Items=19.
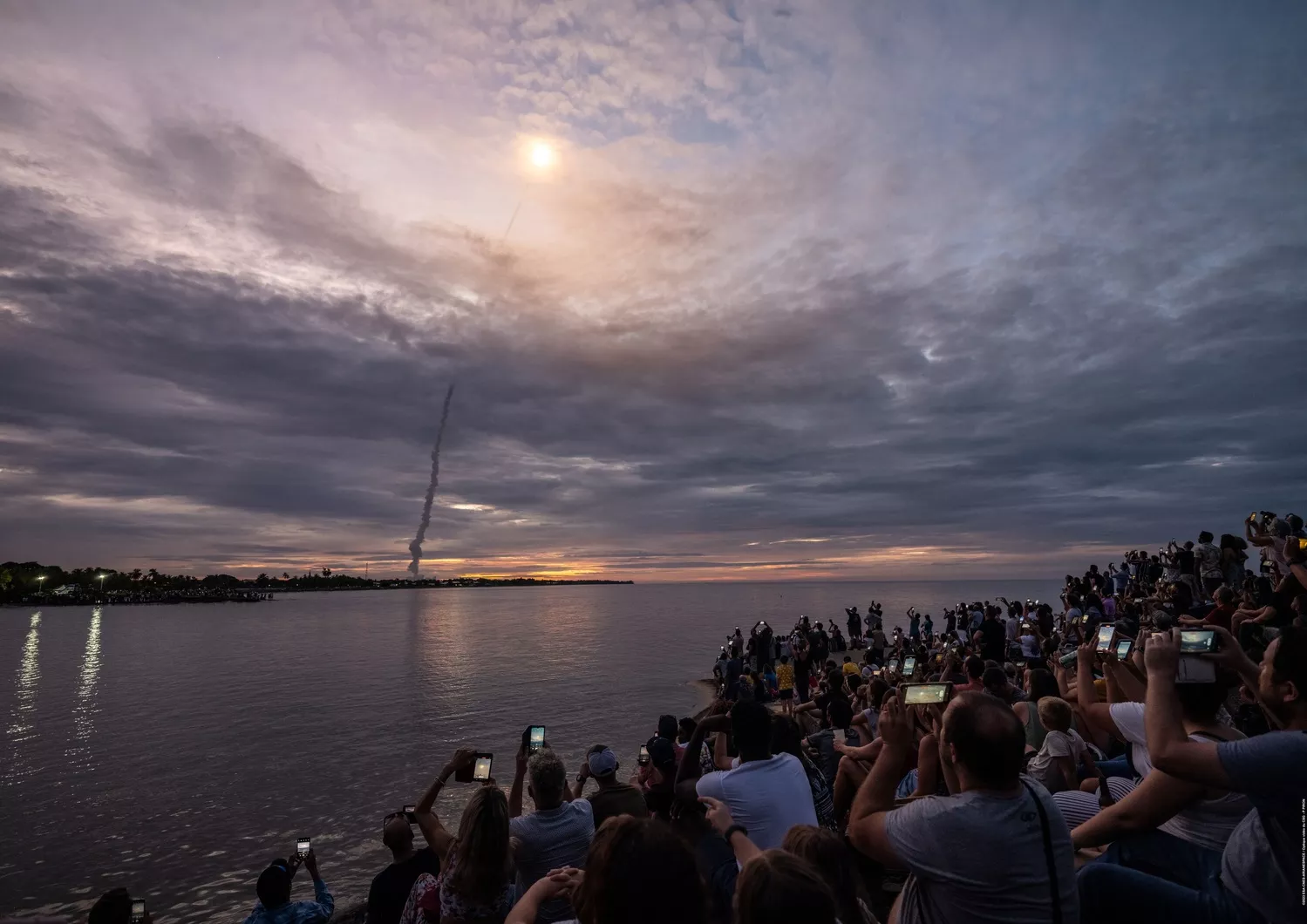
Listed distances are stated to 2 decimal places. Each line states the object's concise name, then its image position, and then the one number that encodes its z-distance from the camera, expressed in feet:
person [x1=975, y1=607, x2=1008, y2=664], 44.39
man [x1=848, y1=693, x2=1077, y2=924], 8.03
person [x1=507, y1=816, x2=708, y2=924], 6.86
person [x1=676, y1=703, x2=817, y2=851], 12.79
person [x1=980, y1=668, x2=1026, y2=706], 21.65
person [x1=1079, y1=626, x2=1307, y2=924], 7.98
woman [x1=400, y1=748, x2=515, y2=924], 12.34
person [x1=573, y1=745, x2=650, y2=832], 16.57
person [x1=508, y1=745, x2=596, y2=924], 14.89
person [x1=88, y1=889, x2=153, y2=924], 16.35
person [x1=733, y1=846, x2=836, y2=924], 6.20
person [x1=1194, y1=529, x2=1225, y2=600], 53.42
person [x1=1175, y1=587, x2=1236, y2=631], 27.66
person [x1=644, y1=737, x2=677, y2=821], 18.39
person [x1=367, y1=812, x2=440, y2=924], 17.70
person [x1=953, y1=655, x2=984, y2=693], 24.82
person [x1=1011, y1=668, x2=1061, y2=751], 22.61
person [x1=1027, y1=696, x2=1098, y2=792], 18.40
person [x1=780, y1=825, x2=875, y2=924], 9.61
